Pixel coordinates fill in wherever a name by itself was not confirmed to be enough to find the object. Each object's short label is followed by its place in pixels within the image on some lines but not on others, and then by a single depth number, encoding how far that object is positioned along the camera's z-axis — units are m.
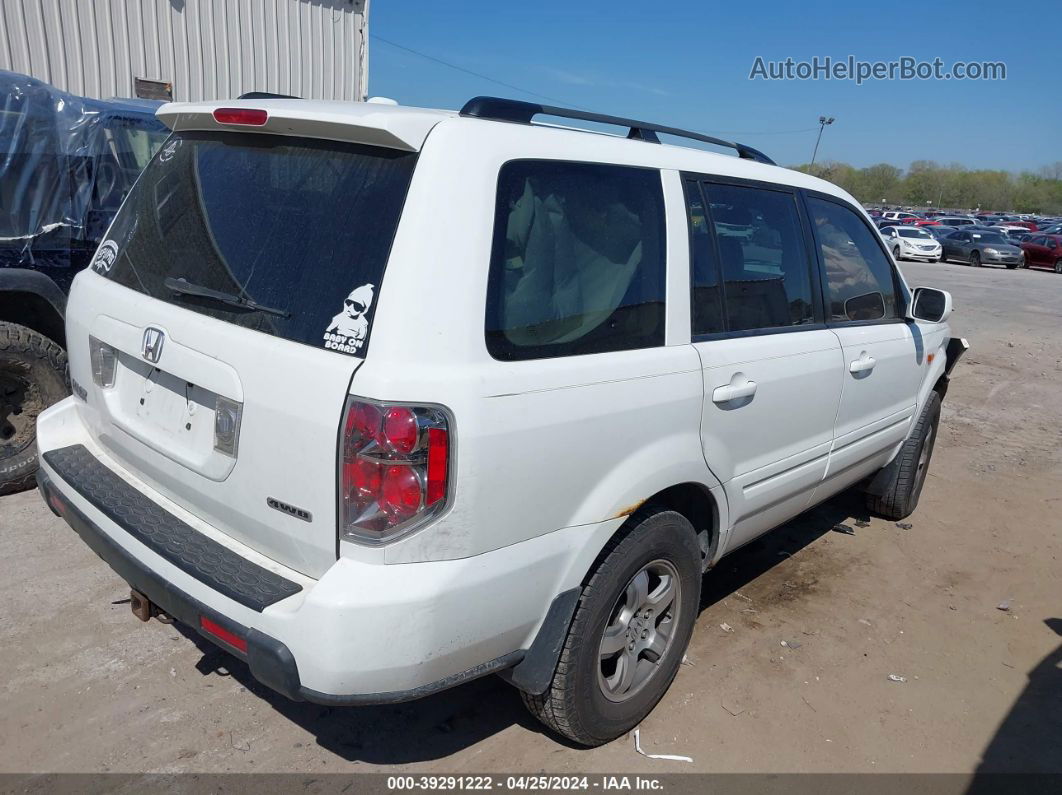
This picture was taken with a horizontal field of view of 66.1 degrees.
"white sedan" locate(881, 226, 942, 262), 30.88
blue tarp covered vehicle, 4.50
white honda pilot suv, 2.05
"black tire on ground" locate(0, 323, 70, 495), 4.43
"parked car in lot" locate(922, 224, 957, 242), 34.40
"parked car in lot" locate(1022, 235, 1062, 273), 30.03
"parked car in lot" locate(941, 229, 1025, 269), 30.22
